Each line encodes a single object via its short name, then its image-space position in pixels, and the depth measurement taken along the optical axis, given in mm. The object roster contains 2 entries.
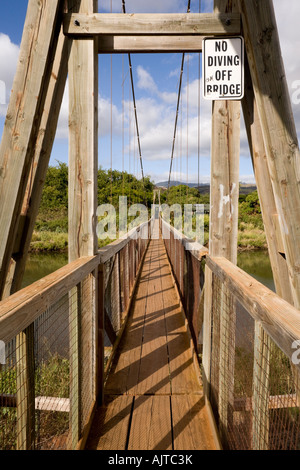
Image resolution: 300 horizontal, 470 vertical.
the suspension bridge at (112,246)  1237
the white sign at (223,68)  1497
